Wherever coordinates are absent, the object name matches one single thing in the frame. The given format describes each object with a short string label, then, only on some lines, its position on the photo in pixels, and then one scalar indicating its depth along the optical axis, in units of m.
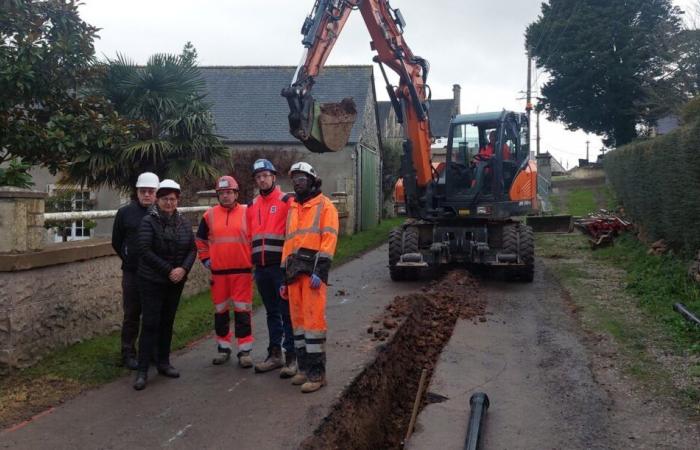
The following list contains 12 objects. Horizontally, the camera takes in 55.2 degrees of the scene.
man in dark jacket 6.62
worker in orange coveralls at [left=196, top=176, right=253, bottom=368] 6.51
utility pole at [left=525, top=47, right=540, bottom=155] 32.79
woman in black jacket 6.14
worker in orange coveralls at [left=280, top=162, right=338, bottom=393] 5.79
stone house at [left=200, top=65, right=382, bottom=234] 22.61
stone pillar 6.34
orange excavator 11.72
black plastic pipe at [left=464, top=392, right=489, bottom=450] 4.75
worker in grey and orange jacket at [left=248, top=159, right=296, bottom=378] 6.28
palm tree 11.36
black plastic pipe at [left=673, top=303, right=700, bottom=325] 7.87
